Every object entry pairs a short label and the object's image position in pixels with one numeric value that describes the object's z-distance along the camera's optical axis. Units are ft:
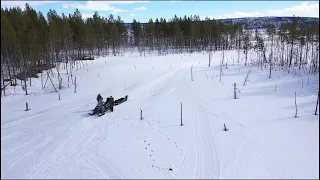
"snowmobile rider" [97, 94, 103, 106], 60.44
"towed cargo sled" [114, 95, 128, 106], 67.80
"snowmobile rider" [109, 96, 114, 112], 62.13
